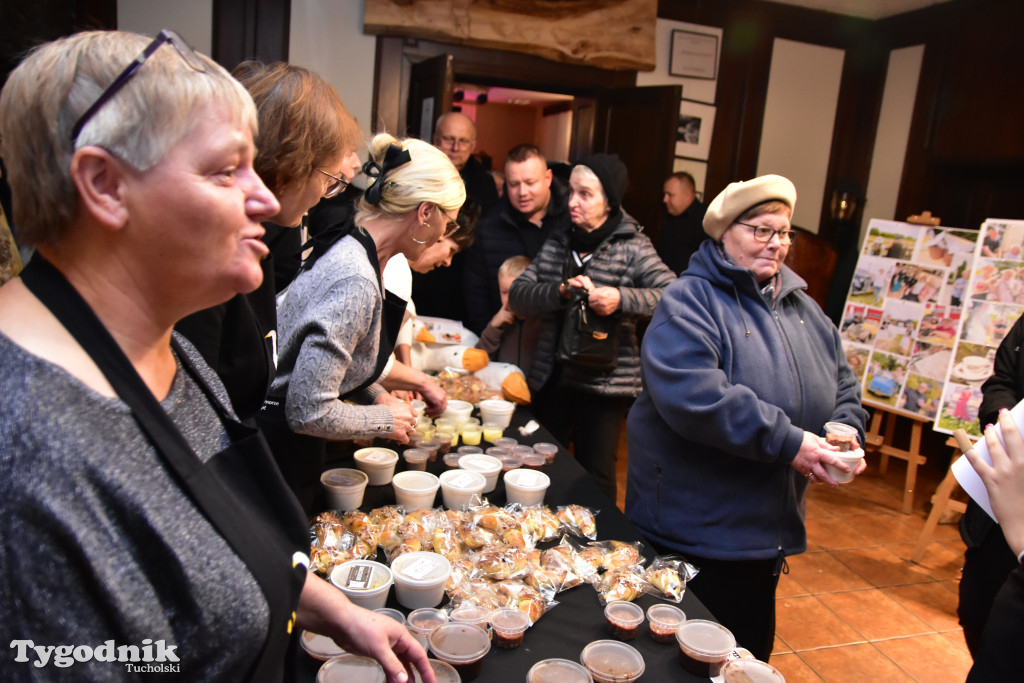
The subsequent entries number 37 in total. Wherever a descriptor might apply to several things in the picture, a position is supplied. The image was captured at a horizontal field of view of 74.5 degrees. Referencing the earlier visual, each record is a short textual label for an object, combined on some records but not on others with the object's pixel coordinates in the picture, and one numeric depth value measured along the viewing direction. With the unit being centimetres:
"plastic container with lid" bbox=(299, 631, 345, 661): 113
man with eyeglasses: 386
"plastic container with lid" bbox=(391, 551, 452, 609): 133
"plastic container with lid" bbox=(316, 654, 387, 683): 107
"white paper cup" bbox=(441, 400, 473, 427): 234
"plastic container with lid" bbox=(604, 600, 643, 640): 129
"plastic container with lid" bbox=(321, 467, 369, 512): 170
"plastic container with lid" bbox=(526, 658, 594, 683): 114
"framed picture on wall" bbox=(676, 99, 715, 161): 579
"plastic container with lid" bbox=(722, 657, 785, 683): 118
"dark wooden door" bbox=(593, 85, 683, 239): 498
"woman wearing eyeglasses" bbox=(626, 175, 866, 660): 181
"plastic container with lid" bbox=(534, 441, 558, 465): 214
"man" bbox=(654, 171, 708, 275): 527
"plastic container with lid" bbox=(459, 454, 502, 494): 191
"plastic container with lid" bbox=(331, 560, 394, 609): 129
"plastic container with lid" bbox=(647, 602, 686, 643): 128
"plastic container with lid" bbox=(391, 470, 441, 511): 173
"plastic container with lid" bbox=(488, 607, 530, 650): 124
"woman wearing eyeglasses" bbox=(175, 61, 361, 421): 112
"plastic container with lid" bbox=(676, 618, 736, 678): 120
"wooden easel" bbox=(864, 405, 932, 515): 424
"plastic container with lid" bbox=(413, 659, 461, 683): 112
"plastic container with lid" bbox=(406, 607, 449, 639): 123
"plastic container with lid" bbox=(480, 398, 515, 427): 241
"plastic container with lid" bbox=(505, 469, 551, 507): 180
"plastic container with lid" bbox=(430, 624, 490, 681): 114
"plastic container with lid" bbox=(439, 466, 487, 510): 178
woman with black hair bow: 155
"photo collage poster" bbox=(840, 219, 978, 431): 421
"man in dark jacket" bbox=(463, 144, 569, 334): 335
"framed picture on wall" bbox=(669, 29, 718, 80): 567
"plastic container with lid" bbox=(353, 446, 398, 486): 188
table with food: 120
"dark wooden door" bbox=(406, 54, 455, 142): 442
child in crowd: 322
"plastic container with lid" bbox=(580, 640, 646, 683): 116
